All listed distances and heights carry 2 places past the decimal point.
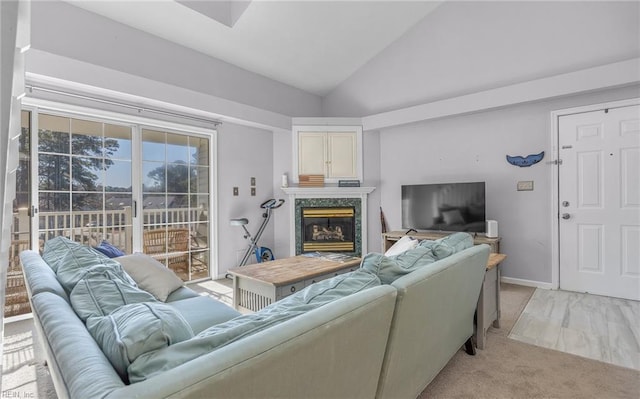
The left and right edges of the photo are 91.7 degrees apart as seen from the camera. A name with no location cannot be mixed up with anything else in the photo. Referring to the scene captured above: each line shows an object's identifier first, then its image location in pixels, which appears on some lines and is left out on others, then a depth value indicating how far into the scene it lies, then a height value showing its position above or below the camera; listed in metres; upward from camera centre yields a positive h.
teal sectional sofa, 0.72 -0.38
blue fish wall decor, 3.71 +0.47
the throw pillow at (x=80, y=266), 1.39 -0.32
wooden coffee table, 2.31 -0.61
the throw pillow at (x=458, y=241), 1.99 -0.29
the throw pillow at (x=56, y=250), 1.70 -0.29
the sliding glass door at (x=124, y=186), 3.12 +0.17
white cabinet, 4.86 +0.76
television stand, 3.72 -0.50
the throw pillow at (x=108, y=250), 2.21 -0.36
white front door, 3.22 -0.04
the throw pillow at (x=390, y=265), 1.42 -0.32
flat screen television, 3.95 -0.11
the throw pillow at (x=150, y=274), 2.08 -0.51
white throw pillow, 2.70 -0.41
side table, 2.23 -0.78
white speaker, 3.80 -0.37
